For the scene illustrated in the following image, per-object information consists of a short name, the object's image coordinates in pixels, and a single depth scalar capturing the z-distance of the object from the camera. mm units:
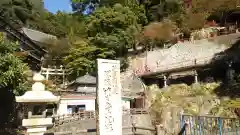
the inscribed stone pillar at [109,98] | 4333
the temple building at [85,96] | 16231
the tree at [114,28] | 19702
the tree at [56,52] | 20783
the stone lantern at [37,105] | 4590
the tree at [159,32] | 20004
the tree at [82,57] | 19421
